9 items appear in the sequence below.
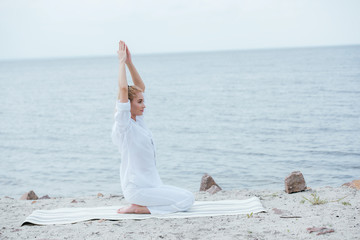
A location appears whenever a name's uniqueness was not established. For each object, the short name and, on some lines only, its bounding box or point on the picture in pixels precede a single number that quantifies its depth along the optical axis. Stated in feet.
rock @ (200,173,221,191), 30.53
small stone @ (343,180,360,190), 25.63
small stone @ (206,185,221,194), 28.16
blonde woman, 21.16
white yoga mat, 21.33
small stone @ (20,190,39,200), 30.68
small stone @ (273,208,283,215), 21.13
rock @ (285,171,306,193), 25.57
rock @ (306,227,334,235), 17.33
